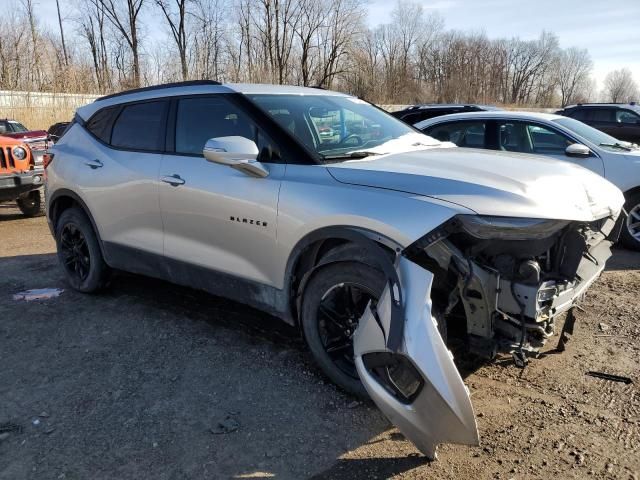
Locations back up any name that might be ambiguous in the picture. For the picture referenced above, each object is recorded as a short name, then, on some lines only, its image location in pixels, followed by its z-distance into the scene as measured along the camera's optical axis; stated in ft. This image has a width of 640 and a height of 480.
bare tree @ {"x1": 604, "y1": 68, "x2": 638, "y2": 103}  335.18
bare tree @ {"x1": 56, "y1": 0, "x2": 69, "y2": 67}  135.78
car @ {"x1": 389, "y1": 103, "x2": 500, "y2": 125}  39.40
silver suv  8.16
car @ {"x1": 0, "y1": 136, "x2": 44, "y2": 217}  26.53
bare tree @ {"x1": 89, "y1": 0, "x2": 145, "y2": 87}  151.02
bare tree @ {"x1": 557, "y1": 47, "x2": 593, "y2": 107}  317.95
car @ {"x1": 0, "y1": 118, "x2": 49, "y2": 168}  45.25
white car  21.34
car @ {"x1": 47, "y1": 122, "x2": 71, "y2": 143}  50.95
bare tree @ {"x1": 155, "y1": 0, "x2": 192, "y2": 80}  148.83
